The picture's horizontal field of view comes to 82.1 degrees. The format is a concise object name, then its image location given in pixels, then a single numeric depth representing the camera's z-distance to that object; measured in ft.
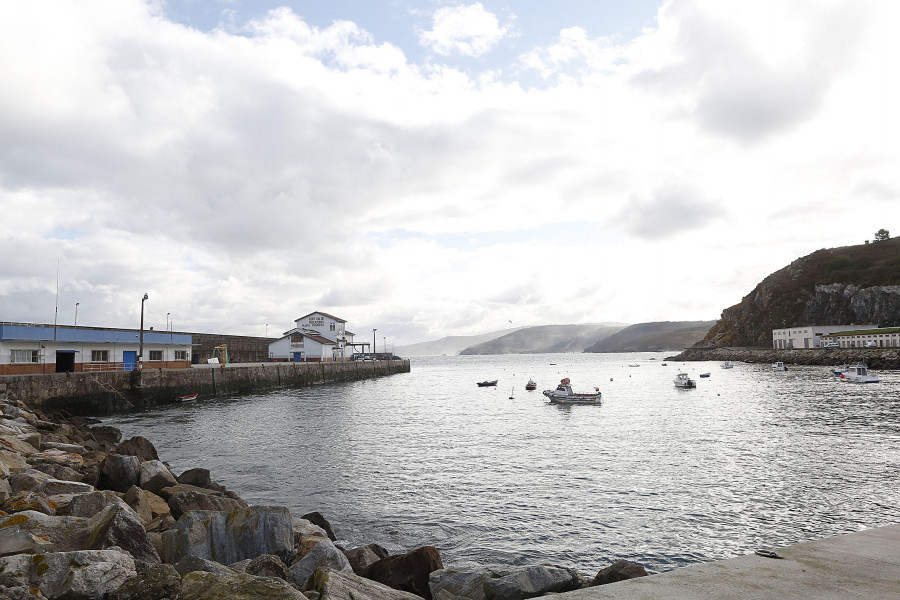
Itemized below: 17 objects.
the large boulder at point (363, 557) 35.42
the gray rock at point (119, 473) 51.88
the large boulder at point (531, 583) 29.40
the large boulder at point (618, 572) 32.37
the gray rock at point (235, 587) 18.85
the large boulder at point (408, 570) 32.94
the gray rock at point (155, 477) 51.60
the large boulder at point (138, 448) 66.85
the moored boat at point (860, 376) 210.79
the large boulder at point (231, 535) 32.19
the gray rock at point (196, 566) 26.30
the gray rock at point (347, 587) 22.20
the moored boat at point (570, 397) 171.42
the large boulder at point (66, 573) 21.11
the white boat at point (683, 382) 232.12
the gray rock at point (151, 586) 20.85
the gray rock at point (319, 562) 30.71
